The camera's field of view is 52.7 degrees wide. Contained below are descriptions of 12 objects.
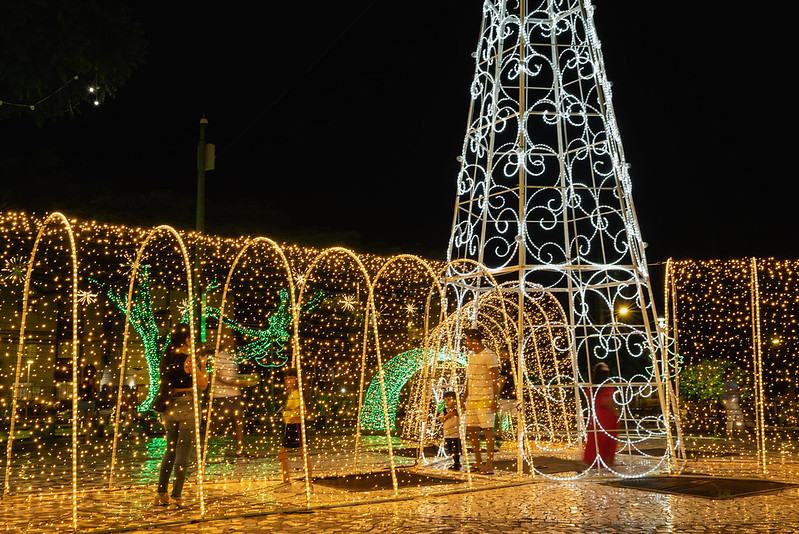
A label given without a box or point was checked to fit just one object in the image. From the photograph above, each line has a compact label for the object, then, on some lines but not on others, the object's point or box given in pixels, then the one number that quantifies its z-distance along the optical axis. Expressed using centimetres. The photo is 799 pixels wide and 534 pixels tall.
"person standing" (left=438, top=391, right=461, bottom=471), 984
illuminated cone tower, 961
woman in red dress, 973
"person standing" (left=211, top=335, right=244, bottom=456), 1023
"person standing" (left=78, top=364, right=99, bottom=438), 1482
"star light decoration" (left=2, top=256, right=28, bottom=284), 1464
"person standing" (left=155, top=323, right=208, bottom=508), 699
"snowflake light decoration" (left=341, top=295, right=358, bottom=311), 1858
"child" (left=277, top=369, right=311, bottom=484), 841
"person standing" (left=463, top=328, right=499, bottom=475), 932
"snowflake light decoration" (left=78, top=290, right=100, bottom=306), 1723
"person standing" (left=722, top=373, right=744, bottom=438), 1559
